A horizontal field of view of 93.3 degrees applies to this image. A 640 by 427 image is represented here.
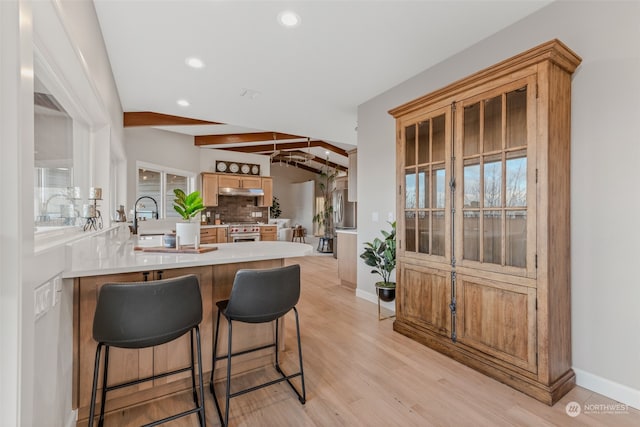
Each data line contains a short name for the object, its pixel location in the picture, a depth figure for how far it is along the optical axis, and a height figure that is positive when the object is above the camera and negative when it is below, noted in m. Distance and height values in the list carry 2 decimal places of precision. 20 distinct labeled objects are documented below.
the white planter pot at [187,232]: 2.20 -0.14
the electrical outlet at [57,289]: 1.31 -0.34
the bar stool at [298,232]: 10.13 -0.62
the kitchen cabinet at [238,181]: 7.37 +0.82
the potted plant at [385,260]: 3.29 -0.51
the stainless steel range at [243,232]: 7.18 -0.45
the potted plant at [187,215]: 2.14 -0.01
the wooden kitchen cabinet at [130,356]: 1.63 -0.85
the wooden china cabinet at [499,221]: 1.89 -0.05
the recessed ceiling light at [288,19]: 2.22 +1.47
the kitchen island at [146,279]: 1.62 -0.54
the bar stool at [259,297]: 1.71 -0.48
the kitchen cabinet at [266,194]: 8.04 +0.53
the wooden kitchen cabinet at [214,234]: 6.77 -0.48
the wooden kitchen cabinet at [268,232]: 7.68 -0.48
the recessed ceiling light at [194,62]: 2.91 +1.49
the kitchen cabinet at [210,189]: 7.12 +0.59
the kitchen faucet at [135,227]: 3.56 -0.16
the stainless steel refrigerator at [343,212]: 8.12 +0.05
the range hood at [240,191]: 7.37 +0.56
